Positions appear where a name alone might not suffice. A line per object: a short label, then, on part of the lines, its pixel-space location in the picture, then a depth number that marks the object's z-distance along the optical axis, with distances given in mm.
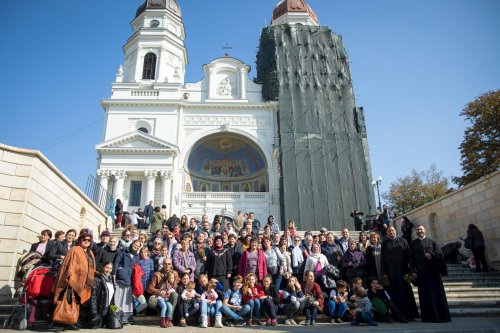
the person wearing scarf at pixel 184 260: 6773
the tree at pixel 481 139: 20500
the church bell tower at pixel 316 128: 23203
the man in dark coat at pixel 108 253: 6199
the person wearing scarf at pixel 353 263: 6992
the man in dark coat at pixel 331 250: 7586
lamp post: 20759
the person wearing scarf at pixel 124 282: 5941
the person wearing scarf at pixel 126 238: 7149
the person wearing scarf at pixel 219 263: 6855
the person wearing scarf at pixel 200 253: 7136
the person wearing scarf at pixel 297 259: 7395
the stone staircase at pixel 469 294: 6625
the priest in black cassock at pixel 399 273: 6230
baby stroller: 5230
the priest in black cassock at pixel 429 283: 5809
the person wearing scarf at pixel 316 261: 7109
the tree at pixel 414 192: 29859
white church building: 22688
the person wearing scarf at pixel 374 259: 6738
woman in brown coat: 5102
